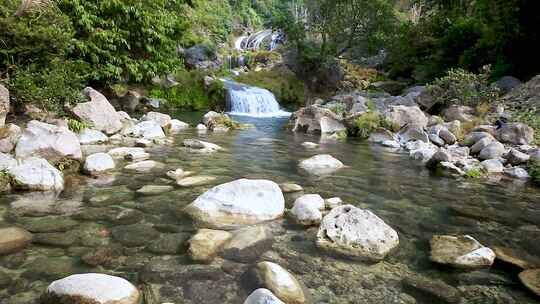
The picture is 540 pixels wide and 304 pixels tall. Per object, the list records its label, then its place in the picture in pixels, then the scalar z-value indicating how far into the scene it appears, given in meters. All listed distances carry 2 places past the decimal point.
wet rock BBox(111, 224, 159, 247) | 3.79
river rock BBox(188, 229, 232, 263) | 3.50
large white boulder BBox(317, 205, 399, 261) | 3.72
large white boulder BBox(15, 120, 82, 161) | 6.07
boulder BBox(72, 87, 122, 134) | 9.71
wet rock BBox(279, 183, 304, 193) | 5.80
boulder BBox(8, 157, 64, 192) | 5.11
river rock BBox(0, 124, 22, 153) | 6.22
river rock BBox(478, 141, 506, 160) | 9.08
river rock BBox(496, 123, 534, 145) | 10.08
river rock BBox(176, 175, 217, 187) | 5.82
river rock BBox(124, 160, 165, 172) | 6.69
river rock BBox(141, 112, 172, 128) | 12.29
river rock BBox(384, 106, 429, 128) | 13.14
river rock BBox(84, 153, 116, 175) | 6.21
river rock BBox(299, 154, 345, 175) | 7.43
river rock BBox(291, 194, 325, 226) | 4.38
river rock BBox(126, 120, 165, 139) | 10.42
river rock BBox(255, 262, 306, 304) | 2.86
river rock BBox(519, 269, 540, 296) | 3.15
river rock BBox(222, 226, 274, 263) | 3.56
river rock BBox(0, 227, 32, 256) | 3.43
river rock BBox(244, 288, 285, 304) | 2.48
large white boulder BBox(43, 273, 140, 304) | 2.56
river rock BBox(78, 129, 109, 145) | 8.76
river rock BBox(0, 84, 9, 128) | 7.21
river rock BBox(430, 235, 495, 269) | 3.57
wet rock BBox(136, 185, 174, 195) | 5.36
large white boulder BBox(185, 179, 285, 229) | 4.31
